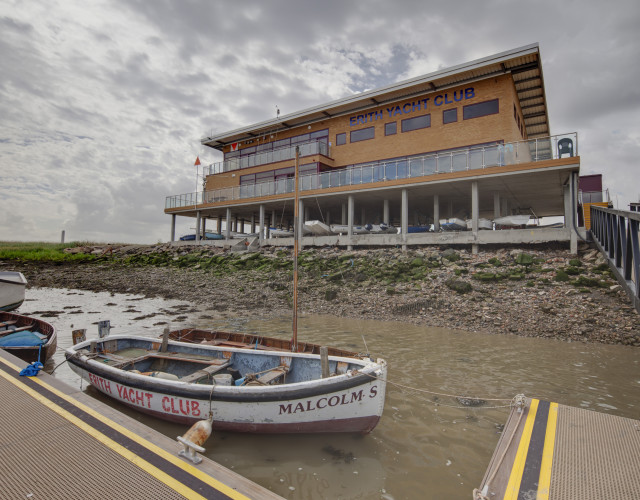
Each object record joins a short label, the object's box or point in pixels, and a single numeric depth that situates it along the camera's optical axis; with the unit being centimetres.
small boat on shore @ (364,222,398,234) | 2424
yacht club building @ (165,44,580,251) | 1966
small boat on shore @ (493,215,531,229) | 1958
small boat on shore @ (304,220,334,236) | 2577
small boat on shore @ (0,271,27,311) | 1388
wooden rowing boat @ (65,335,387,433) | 523
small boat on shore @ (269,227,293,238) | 2891
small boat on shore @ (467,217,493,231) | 2045
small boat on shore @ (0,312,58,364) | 839
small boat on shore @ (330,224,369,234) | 2548
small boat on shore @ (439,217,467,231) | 2128
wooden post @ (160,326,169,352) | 849
